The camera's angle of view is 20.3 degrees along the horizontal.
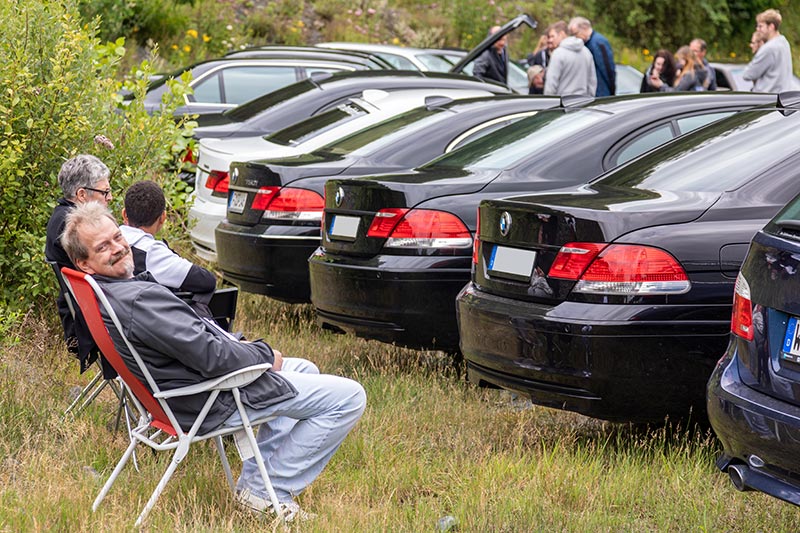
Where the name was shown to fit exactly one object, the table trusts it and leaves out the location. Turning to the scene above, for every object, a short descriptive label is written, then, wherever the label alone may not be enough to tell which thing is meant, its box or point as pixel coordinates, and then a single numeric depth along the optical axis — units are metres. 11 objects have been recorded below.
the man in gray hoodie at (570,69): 23.66
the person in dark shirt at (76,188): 10.41
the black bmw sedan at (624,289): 8.82
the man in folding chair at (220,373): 7.74
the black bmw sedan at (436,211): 11.57
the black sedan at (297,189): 13.99
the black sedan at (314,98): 19.41
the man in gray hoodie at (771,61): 23.13
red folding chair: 7.82
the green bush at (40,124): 12.44
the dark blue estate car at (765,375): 6.76
